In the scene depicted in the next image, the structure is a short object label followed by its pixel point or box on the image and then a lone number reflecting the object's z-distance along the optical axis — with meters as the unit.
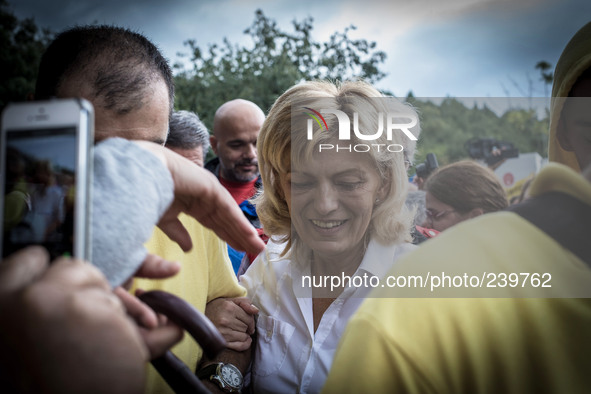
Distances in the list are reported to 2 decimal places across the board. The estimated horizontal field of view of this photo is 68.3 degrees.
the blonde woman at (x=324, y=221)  1.34
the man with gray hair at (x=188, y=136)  3.40
